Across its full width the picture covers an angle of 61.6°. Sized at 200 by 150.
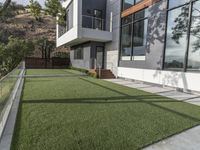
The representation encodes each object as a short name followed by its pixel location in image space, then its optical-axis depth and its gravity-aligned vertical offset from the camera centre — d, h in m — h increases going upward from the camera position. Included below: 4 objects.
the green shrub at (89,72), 12.99 -0.83
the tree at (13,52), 18.42 +1.08
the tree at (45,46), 25.42 +2.44
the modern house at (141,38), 7.67 +1.64
